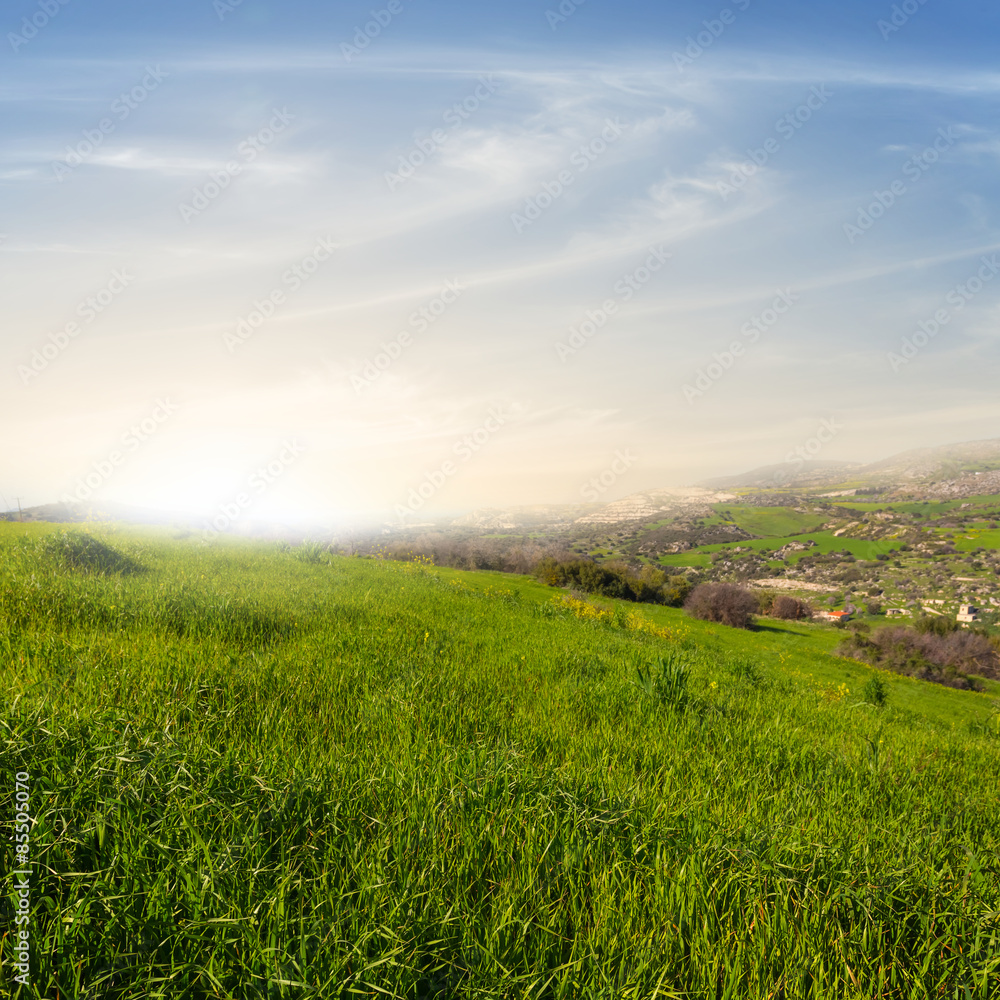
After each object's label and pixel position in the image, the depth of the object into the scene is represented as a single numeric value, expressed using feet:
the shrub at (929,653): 155.43
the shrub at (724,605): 175.83
